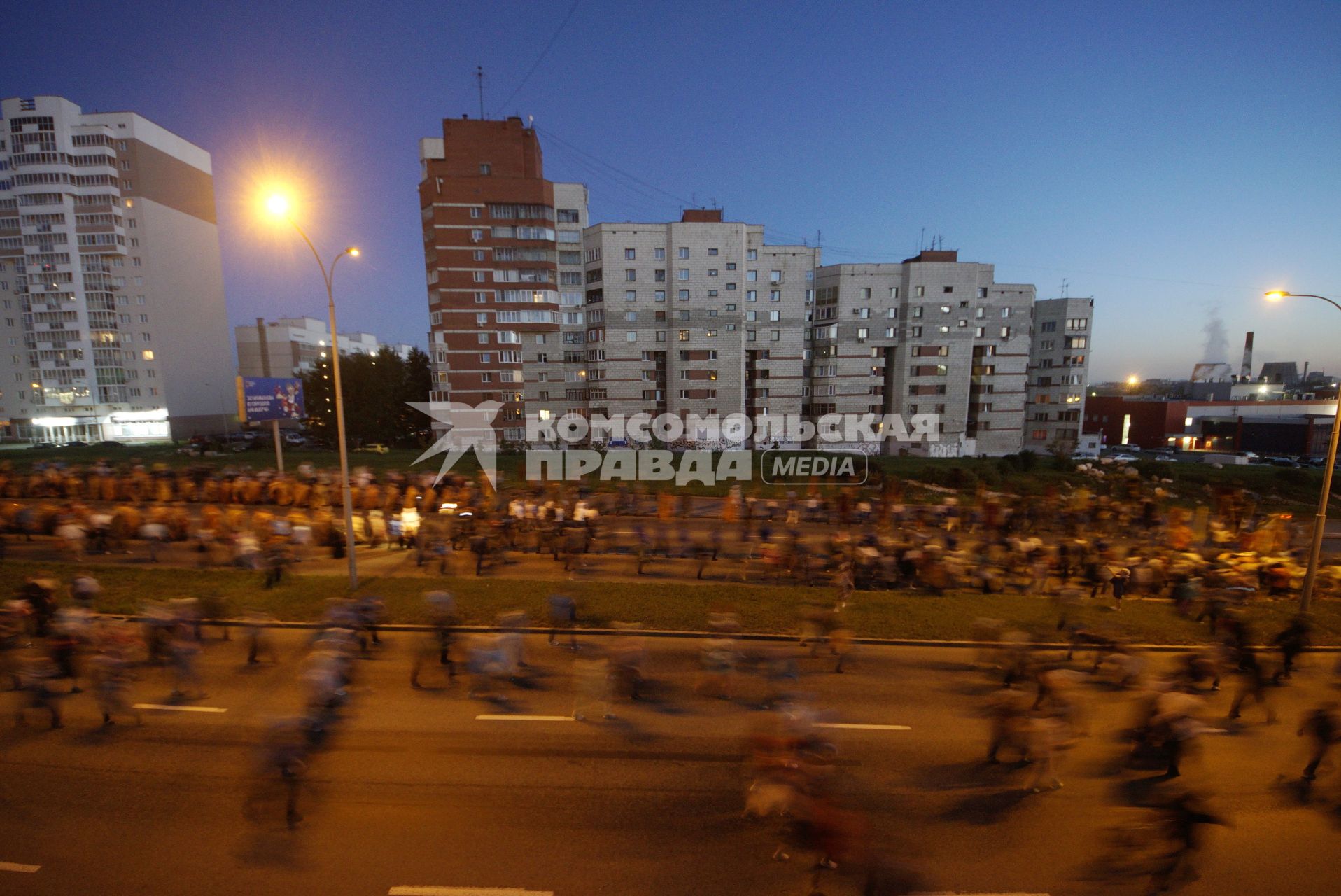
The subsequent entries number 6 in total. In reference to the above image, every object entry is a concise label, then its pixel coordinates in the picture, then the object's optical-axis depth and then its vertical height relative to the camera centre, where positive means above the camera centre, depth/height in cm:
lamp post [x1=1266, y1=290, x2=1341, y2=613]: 1126 -299
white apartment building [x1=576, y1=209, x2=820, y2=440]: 4169 +649
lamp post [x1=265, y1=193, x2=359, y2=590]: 1034 +75
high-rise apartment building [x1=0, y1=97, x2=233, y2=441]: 5166 +1137
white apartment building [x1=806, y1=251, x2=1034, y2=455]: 4544 +438
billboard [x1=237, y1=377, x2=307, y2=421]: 2106 -23
